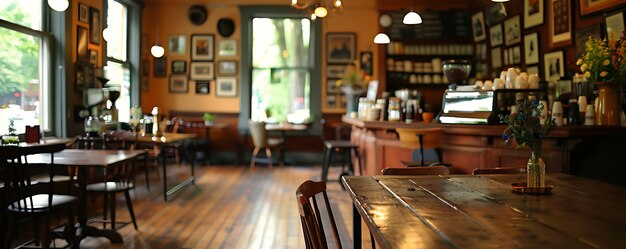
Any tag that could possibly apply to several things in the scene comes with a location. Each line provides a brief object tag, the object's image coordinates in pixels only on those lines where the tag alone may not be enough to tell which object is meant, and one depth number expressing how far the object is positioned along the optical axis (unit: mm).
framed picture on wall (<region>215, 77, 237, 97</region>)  10836
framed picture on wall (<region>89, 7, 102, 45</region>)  7777
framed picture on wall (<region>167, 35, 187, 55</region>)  10781
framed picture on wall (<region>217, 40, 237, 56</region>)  10773
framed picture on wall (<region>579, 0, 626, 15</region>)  5394
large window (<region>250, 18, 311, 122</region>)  10922
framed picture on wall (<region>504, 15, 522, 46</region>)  7777
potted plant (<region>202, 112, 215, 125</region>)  10359
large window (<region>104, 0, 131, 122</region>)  8969
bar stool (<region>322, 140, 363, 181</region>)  7262
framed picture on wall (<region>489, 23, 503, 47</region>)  8462
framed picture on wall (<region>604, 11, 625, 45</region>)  5273
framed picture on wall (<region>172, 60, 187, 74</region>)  10820
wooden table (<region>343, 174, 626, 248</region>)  1698
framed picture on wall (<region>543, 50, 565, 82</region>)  6523
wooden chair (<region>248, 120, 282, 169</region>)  9766
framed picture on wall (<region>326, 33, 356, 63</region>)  10758
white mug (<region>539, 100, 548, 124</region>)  4943
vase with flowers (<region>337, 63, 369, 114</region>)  8591
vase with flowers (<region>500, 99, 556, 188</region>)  2510
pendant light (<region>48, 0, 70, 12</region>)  5852
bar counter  4496
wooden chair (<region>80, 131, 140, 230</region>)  4988
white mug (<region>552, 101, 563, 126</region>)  4952
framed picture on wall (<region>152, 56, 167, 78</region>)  10789
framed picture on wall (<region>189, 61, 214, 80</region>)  10836
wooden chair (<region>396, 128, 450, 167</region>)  5137
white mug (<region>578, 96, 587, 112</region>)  5088
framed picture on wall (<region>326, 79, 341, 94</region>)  10820
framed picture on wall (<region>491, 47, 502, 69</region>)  8539
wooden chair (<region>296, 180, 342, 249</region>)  2004
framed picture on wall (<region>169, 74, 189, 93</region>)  10828
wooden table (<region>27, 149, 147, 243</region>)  4445
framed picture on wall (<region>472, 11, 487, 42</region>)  9238
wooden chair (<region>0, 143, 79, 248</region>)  3799
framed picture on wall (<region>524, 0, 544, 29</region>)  7090
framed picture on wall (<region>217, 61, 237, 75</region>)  10793
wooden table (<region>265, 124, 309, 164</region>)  10052
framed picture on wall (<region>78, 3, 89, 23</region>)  7422
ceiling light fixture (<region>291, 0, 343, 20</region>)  6891
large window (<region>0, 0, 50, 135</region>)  5930
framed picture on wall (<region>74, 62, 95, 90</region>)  7375
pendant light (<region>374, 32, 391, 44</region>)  7520
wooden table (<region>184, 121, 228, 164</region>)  10289
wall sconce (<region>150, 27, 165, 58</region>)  9623
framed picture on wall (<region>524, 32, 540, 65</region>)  7211
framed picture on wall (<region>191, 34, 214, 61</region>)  10773
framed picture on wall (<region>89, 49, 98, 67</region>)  7812
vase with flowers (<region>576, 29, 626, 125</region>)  4562
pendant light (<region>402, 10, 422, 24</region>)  6117
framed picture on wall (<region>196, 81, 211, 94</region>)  10852
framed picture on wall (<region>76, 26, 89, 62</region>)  7379
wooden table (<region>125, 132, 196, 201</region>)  6379
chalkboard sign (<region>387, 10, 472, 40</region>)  9977
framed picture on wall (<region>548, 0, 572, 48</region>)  6312
